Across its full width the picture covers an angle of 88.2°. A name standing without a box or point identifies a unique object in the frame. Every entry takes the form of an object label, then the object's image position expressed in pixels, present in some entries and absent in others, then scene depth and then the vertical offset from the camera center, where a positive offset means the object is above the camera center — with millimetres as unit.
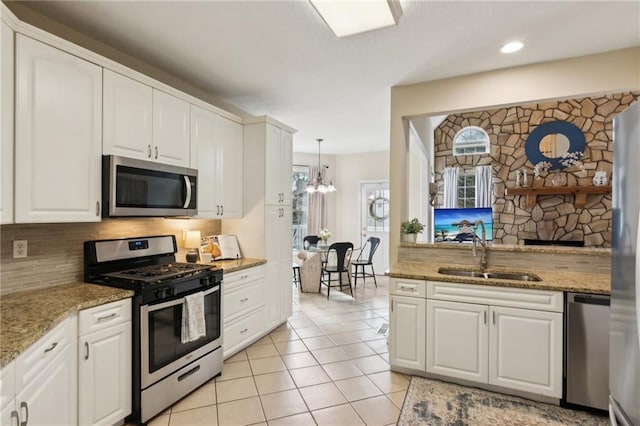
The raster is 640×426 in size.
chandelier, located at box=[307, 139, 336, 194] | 6352 +476
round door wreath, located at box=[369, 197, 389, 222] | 7367 +78
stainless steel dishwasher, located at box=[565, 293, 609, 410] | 2230 -942
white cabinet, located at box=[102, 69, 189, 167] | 2266 +671
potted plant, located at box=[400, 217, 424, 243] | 3371 -187
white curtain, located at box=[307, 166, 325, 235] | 7512 +3
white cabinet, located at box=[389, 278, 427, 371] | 2734 -953
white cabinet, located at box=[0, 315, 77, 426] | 1265 -765
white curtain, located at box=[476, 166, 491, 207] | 6109 +484
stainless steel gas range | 2131 -739
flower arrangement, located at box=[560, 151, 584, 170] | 5484 +891
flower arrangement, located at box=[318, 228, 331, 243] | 6184 -450
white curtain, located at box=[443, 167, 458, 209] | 6398 +482
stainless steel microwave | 2207 +165
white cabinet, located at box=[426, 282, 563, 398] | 2352 -936
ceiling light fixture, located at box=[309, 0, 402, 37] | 1956 +1229
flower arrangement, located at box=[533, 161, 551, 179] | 5652 +763
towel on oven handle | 2422 -803
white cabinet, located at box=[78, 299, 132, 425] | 1841 -909
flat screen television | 5908 -159
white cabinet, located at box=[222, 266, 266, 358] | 3043 -964
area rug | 2209 -1396
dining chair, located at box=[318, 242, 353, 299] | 5391 -872
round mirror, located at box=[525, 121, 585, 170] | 5510 +1198
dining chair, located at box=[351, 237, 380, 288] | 6173 -960
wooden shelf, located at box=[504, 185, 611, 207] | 5254 +350
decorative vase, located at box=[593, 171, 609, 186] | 5262 +540
